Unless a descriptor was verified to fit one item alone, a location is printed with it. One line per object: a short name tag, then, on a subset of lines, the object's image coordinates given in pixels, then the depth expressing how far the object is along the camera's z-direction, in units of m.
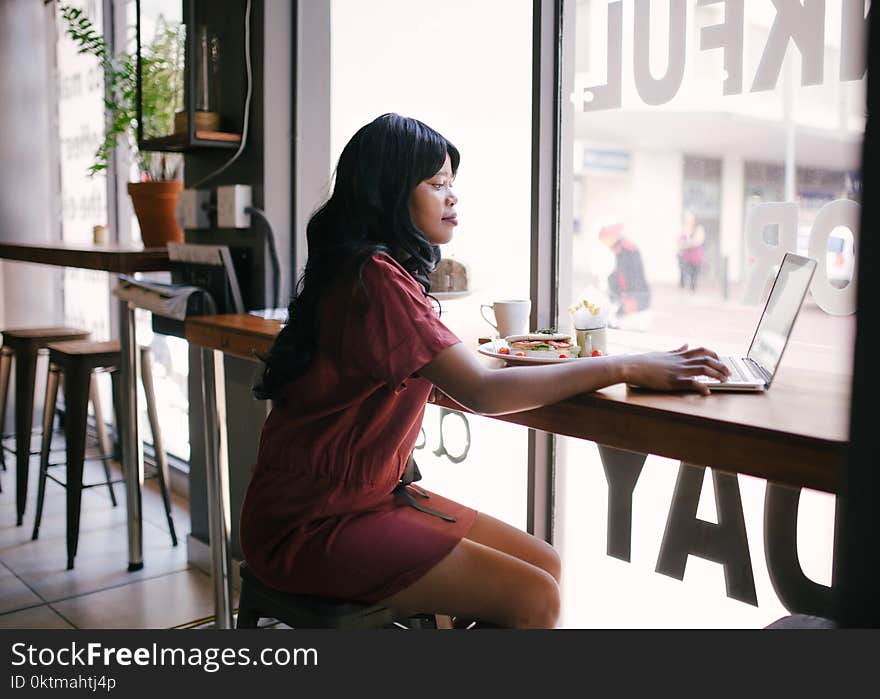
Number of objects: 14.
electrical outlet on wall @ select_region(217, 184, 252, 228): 2.66
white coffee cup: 1.79
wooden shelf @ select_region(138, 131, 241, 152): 2.62
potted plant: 2.97
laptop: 1.31
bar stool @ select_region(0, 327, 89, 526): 3.40
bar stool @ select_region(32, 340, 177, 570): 2.97
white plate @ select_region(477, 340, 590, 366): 1.49
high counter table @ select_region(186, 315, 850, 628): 1.05
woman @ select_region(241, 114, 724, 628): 1.32
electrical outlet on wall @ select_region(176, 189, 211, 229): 2.82
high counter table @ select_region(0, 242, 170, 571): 2.69
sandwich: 1.55
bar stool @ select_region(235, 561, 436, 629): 1.29
